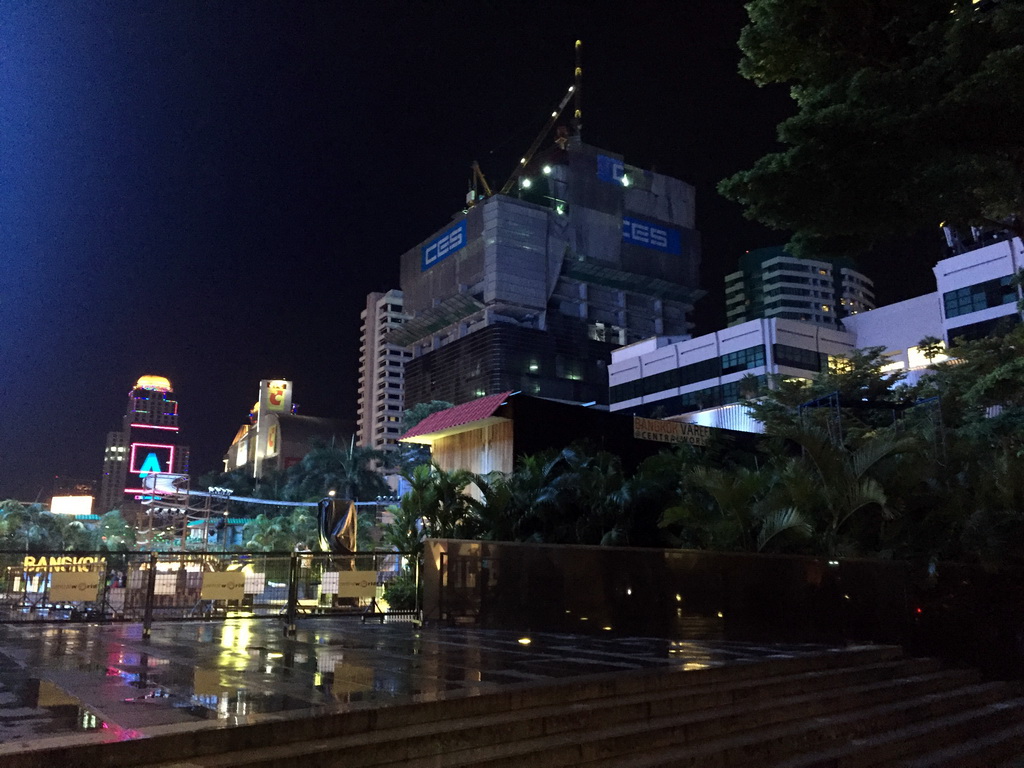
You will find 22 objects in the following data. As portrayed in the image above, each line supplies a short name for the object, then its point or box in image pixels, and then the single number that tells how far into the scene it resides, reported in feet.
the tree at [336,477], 237.25
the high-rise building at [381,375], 495.00
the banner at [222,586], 39.73
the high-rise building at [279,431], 453.99
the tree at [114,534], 205.87
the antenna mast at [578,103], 490.90
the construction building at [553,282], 337.31
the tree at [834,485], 41.39
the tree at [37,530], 162.52
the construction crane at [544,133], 490.49
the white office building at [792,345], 149.69
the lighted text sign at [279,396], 483.51
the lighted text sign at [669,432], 72.49
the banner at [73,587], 36.83
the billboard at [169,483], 166.89
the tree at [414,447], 220.23
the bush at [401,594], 52.47
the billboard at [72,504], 277.44
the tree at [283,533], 162.30
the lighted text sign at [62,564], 39.58
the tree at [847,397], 77.03
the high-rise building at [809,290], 474.08
